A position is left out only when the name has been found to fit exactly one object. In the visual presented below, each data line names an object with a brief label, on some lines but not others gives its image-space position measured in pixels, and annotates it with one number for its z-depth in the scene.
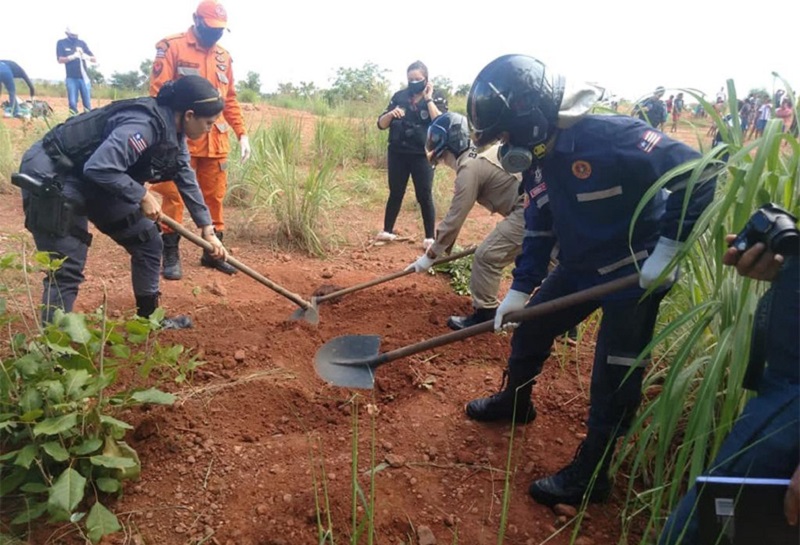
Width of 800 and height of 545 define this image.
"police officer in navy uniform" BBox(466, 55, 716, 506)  1.83
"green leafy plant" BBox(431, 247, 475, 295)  4.30
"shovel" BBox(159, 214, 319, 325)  3.01
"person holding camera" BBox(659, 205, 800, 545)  1.30
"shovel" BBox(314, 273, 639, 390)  2.24
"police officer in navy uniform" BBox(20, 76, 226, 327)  2.64
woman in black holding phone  4.91
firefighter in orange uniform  4.01
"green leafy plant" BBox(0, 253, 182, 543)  1.76
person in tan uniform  3.40
